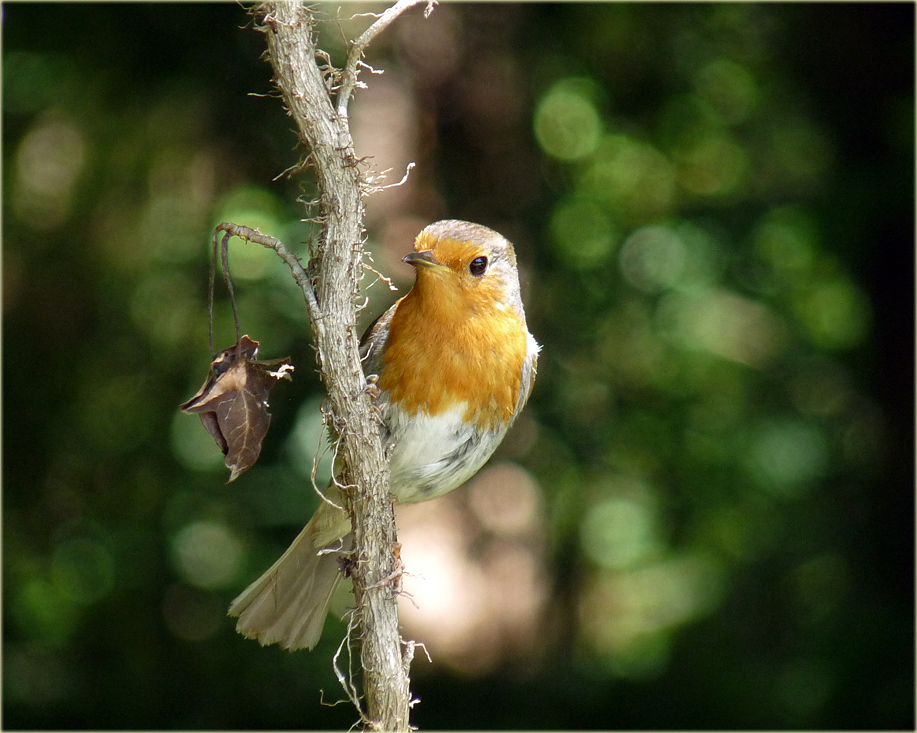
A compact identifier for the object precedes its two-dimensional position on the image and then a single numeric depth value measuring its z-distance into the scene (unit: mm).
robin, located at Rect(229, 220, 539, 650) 4902
